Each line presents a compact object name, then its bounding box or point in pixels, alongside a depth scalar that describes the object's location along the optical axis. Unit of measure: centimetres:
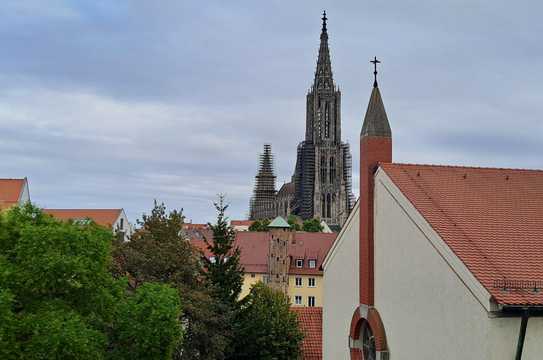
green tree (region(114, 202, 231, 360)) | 2833
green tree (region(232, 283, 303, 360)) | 3266
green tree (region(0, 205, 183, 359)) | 1491
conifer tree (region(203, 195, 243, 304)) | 3478
